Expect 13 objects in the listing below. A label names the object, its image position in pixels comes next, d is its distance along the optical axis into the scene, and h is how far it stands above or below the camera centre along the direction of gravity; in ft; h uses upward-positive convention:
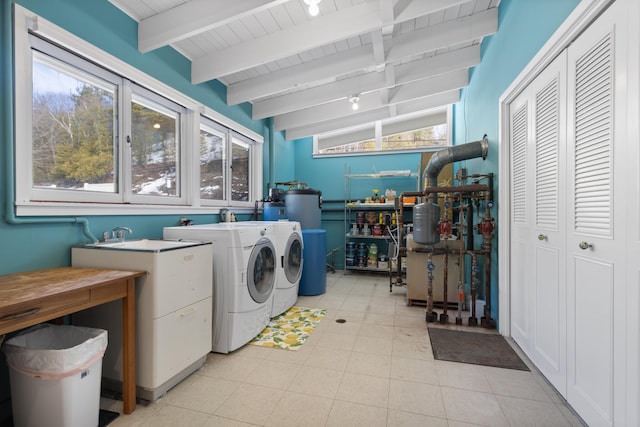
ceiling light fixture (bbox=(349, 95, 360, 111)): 11.82 +4.81
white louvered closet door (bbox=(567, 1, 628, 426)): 3.86 -0.14
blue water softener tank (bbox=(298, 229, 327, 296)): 11.38 -2.08
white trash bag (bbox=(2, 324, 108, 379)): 3.83 -2.06
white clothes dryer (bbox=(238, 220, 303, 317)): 9.11 -1.82
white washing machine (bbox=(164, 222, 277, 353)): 6.77 -1.68
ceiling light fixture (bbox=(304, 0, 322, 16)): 5.83 +4.36
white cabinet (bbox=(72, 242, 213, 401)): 4.99 -1.98
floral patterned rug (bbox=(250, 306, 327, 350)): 7.43 -3.48
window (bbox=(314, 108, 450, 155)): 16.10 +4.57
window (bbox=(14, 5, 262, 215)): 5.06 +1.92
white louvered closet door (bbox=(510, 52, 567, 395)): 5.30 -0.22
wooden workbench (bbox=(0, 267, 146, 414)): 3.44 -1.19
